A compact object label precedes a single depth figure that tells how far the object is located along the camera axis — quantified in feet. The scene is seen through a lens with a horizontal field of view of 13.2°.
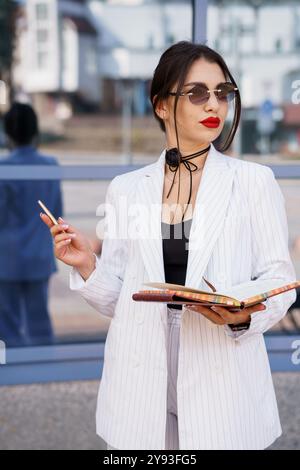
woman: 11.80
